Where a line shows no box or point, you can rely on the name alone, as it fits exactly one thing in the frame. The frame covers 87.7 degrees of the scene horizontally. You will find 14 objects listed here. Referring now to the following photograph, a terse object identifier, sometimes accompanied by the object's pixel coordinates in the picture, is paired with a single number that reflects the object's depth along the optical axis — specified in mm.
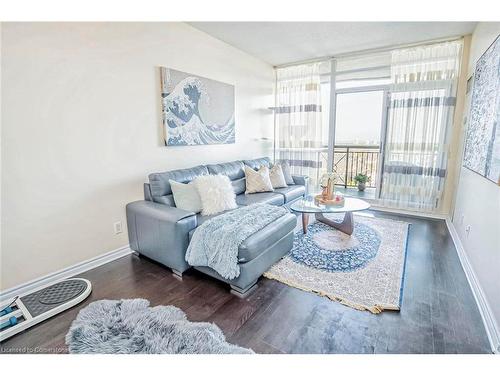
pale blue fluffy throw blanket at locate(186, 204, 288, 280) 1936
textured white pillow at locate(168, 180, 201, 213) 2574
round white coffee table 2828
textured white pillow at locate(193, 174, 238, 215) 2633
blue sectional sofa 1994
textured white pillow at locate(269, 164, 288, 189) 3818
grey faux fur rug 1461
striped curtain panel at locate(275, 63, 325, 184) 4598
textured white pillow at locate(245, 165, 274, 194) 3570
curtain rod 3544
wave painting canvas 2949
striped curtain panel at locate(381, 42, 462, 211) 3572
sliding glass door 4254
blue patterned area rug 1957
